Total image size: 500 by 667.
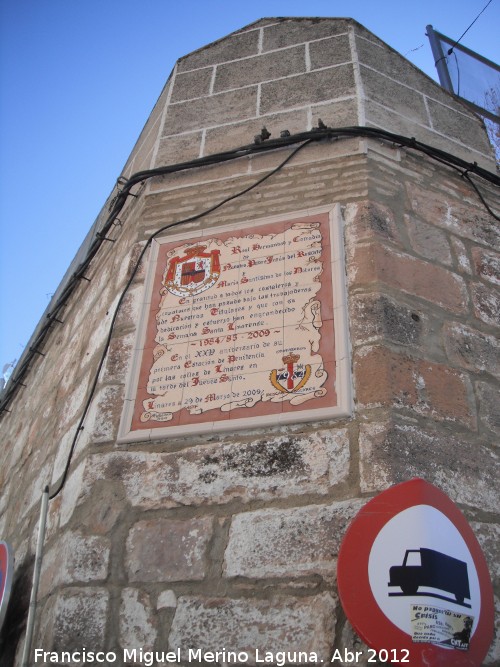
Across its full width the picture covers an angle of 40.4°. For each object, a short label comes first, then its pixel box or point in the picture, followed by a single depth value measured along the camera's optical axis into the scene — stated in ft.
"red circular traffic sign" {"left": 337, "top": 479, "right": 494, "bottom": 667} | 5.98
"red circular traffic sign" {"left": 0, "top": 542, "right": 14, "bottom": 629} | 8.24
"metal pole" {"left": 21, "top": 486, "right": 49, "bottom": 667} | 7.43
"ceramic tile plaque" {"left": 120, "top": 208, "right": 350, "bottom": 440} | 8.30
